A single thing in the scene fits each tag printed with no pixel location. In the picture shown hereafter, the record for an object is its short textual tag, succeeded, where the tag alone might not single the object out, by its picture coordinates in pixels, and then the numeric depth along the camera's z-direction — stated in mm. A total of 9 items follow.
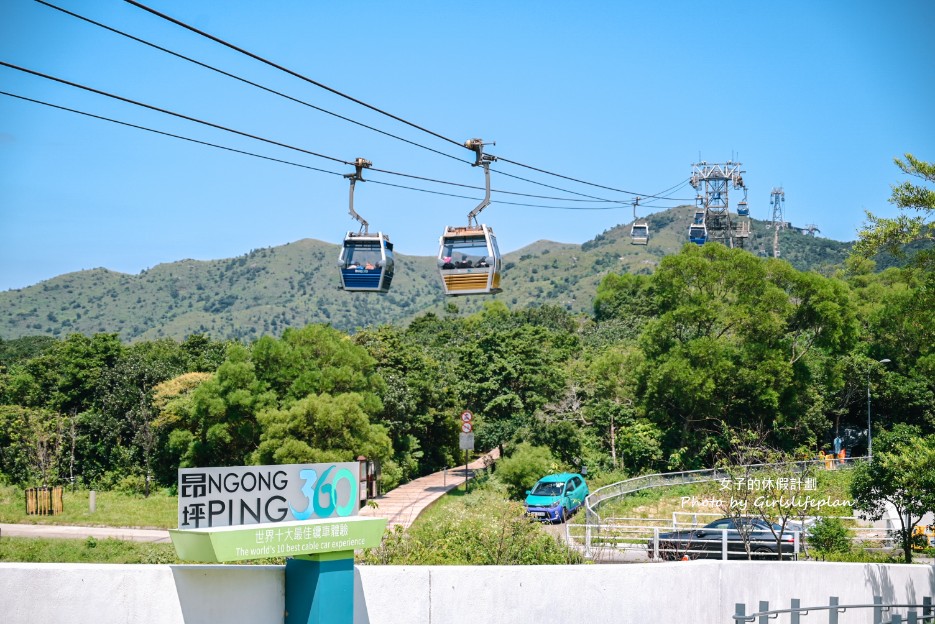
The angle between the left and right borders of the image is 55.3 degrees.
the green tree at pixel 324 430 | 33750
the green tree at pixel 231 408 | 36750
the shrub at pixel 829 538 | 20688
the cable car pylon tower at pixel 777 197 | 121250
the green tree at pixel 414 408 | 39688
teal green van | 28289
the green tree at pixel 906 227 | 17406
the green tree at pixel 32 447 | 42031
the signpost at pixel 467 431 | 33031
